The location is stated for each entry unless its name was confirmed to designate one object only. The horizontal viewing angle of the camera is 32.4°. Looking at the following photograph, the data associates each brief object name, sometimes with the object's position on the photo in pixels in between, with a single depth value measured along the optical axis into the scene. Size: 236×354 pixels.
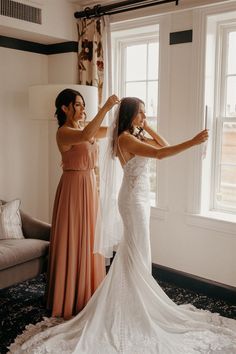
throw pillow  3.71
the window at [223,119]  3.61
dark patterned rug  2.99
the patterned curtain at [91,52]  4.07
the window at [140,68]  4.19
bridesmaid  3.10
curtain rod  3.65
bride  2.60
